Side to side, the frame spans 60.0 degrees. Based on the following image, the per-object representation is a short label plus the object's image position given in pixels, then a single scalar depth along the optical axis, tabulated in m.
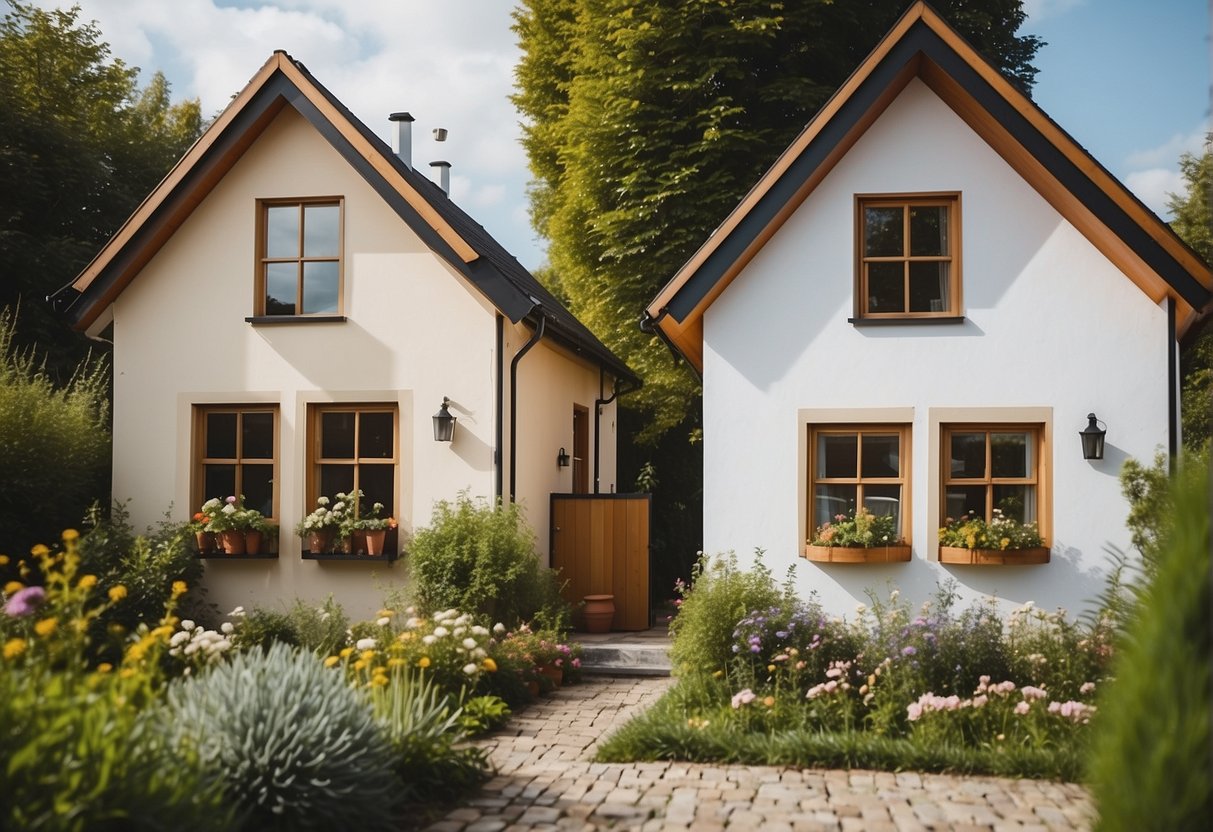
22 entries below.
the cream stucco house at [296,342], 11.28
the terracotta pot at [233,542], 11.22
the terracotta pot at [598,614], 12.14
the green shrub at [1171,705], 3.54
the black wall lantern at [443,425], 11.09
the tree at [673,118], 15.62
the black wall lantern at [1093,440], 9.96
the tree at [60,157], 17.09
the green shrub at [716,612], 8.70
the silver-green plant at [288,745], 5.20
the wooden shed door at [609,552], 12.45
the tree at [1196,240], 18.25
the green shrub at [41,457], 10.65
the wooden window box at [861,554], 10.02
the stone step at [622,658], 10.70
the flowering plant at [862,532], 10.12
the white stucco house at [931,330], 9.99
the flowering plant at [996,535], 9.91
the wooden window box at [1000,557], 9.88
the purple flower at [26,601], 5.04
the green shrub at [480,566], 10.41
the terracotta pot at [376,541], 11.02
